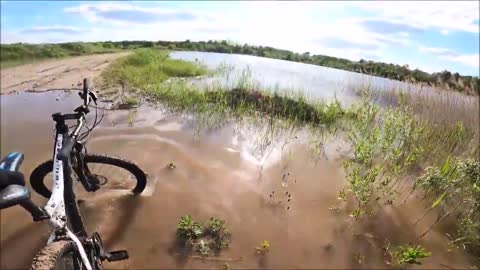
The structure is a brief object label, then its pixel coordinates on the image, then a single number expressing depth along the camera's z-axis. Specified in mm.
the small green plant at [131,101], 8957
